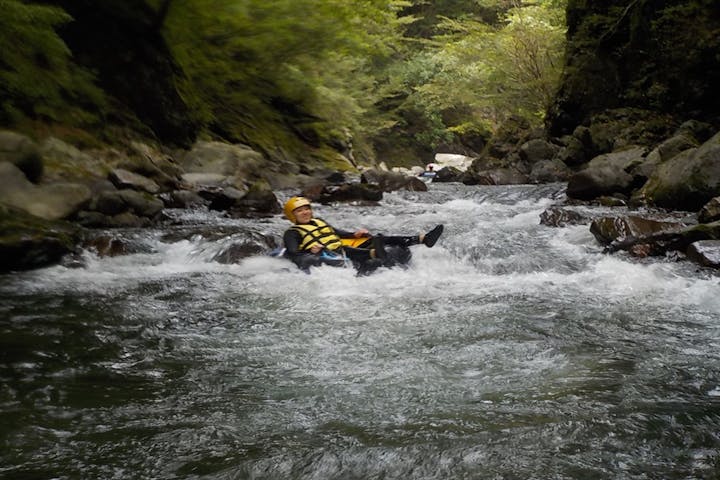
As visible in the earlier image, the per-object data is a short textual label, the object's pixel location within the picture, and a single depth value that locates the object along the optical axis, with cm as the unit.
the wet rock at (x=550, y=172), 1459
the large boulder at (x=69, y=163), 907
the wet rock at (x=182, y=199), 1024
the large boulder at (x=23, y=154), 803
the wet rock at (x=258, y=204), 1018
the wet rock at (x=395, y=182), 1500
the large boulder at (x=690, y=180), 780
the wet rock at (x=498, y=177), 1531
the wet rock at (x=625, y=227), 641
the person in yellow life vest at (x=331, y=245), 599
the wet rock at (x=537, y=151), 1625
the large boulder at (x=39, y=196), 709
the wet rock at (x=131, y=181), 959
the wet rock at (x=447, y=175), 1931
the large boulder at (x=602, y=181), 994
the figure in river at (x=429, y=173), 2329
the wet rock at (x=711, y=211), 651
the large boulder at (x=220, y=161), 1303
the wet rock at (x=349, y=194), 1200
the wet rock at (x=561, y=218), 792
